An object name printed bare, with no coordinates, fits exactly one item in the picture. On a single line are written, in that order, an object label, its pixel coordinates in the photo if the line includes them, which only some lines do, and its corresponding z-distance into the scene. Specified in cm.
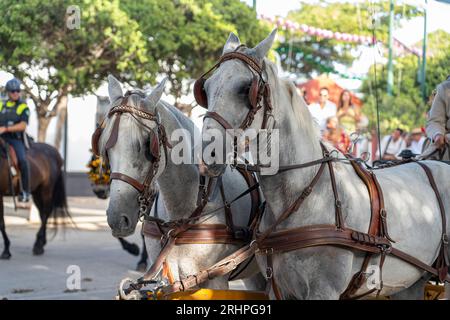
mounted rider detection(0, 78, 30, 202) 1186
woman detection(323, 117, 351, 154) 1019
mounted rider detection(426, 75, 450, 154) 555
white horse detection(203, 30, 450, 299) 380
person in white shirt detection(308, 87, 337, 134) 1125
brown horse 1231
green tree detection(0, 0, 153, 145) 1452
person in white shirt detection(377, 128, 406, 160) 1421
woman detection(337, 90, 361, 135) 1466
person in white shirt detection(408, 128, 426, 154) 1343
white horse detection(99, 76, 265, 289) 424
